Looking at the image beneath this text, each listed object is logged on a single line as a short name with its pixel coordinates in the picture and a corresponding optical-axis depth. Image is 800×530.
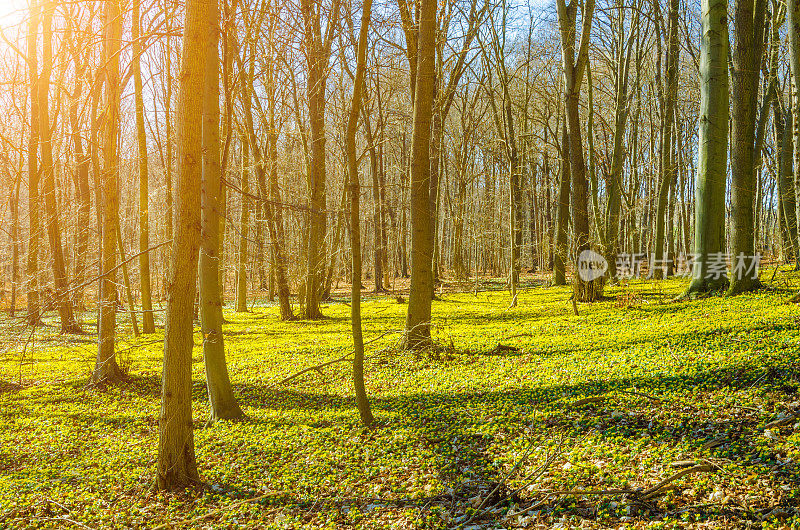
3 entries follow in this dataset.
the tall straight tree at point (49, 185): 12.50
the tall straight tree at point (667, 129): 15.47
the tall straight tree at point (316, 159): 13.20
